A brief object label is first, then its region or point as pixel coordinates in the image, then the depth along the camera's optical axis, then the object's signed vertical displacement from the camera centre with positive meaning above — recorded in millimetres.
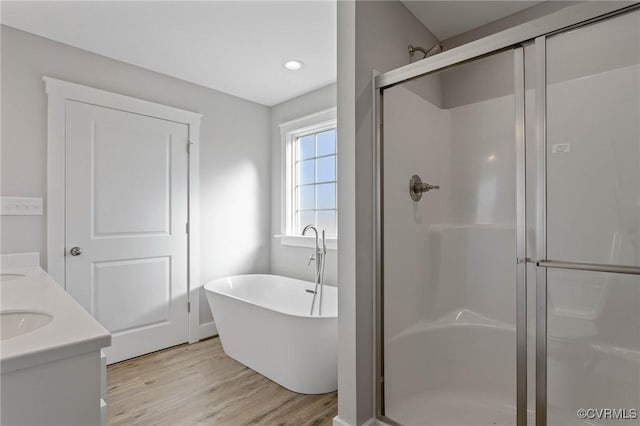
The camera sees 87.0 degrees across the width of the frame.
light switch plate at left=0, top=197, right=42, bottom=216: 2197 +56
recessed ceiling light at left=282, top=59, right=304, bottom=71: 2721 +1233
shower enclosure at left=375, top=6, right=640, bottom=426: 1238 -65
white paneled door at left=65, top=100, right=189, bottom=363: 2521 -78
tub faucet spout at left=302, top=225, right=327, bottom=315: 2750 -434
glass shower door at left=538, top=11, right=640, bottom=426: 1207 -33
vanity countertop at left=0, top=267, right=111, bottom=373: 660 -273
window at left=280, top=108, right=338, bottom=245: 3275 +420
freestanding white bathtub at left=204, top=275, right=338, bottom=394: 2150 -865
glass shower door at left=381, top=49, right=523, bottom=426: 1812 -219
